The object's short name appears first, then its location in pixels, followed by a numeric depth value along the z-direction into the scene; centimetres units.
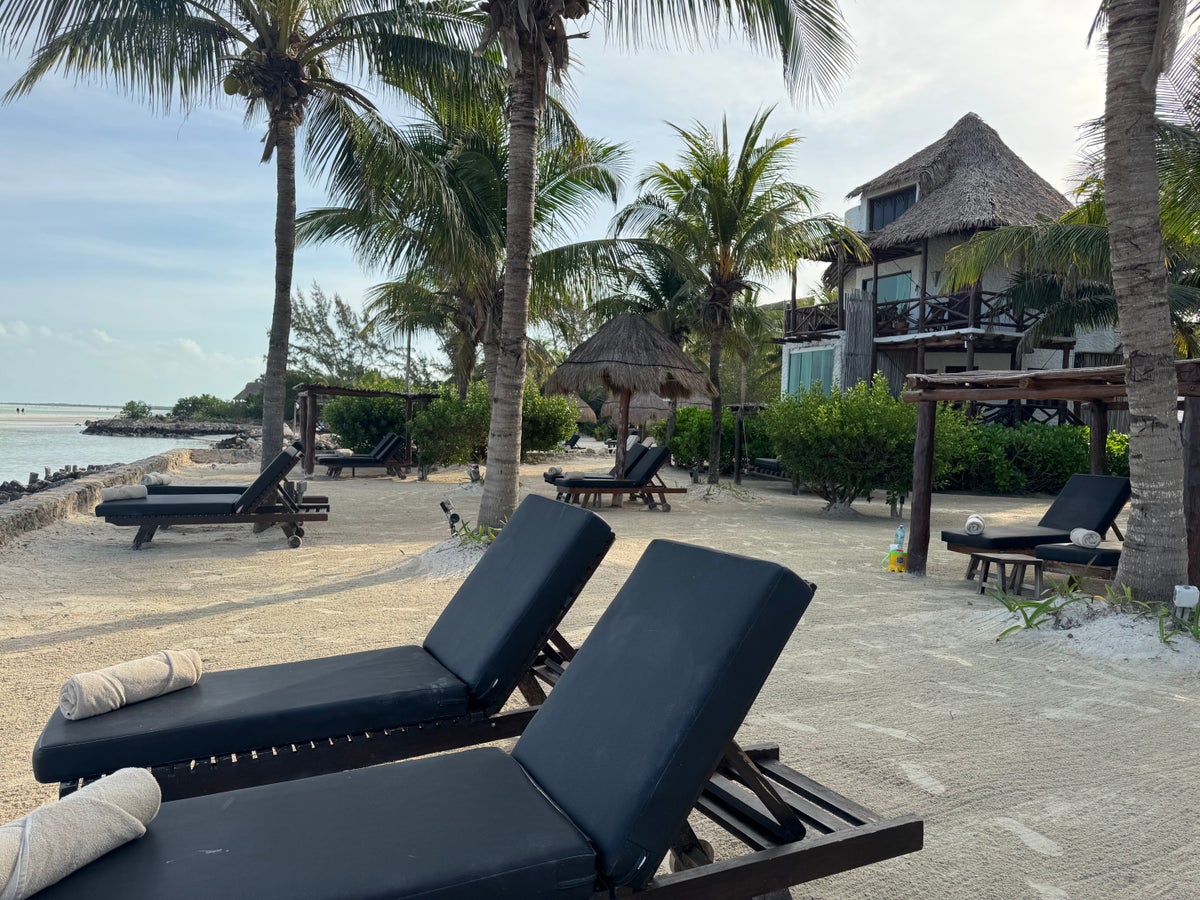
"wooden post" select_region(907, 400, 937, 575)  775
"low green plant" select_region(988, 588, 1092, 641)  539
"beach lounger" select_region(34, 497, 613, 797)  231
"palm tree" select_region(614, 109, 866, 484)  1628
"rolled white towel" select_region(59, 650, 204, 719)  243
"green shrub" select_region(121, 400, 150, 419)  4975
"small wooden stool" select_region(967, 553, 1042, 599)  666
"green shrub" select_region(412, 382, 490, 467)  1647
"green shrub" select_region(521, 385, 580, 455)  1908
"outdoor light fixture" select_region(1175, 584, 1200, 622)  499
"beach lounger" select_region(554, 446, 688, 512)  1238
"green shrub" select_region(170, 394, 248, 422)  4766
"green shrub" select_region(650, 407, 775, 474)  1939
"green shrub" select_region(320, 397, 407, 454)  2022
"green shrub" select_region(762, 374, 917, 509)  1180
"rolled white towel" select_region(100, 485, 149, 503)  784
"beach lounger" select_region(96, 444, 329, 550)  761
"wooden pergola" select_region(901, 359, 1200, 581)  568
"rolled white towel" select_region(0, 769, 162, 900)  150
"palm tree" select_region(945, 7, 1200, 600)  525
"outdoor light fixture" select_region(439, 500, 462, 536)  742
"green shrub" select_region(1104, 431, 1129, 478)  1714
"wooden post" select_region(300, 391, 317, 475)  1730
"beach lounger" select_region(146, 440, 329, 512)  873
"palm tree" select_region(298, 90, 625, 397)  1064
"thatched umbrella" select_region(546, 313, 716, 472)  1265
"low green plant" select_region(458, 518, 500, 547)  740
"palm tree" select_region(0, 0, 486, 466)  939
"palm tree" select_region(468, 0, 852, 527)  742
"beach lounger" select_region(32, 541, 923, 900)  164
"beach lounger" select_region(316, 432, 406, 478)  1647
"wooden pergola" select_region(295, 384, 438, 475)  1666
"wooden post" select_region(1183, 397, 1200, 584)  567
